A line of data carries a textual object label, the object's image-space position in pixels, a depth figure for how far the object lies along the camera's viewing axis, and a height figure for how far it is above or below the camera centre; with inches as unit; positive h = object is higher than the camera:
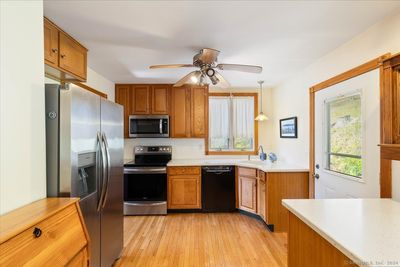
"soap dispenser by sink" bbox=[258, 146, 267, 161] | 158.6 -15.6
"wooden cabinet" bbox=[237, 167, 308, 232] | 122.8 -32.0
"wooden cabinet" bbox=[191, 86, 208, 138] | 167.8 +18.4
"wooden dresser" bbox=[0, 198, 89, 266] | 33.9 -17.7
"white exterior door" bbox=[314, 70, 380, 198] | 76.9 -1.9
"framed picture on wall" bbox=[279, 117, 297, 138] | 139.1 +4.6
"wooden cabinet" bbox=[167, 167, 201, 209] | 152.0 -37.2
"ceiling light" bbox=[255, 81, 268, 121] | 160.2 +12.4
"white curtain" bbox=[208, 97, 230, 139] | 178.5 +13.9
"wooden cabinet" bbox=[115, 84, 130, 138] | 164.4 +28.6
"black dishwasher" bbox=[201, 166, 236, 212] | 152.4 -38.1
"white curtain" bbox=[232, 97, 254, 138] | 178.9 +10.7
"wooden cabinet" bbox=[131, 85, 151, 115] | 164.9 +26.4
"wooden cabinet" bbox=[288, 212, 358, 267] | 43.9 -26.3
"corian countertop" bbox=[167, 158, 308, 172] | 123.6 -19.4
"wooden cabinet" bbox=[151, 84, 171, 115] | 165.3 +27.1
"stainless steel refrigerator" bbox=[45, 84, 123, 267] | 56.7 -7.3
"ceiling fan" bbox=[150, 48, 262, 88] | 92.7 +28.4
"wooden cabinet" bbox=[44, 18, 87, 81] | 73.7 +29.5
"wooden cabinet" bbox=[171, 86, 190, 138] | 166.4 +16.9
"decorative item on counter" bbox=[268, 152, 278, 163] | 149.9 -16.0
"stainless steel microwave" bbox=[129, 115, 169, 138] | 162.9 +7.0
